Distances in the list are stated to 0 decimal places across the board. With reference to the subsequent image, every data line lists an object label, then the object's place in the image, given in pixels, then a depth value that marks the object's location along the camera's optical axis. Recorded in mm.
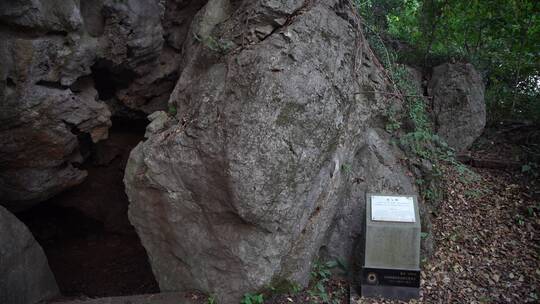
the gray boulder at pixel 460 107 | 6340
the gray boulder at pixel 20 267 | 3965
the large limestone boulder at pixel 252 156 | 3564
